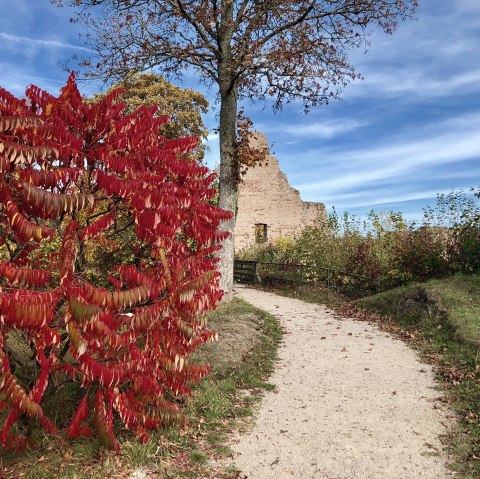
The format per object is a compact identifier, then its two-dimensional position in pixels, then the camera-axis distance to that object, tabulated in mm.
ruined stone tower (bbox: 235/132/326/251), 31453
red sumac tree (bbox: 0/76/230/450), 3824
